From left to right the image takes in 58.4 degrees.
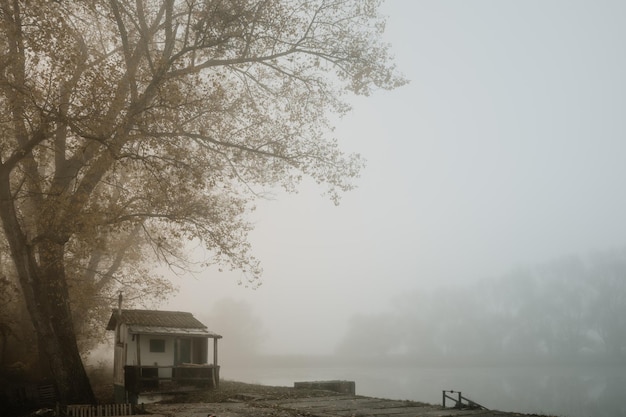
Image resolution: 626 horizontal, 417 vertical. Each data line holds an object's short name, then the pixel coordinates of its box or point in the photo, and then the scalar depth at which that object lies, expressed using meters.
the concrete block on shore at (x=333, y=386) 26.03
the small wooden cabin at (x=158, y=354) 24.18
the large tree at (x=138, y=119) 15.79
